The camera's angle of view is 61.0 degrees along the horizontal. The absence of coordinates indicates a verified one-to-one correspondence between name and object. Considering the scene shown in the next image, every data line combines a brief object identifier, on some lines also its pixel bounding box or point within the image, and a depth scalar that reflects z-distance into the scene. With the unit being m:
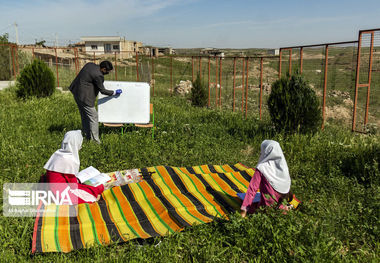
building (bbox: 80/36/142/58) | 65.69
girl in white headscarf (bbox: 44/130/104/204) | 4.27
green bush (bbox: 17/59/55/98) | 12.98
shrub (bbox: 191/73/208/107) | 14.41
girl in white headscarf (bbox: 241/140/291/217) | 3.98
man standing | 7.01
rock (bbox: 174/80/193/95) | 20.14
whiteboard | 7.77
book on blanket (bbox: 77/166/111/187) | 4.77
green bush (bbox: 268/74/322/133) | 7.13
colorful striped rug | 3.60
